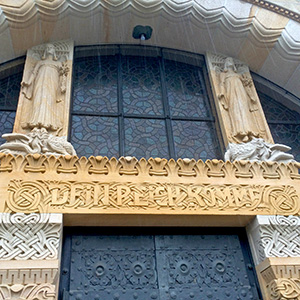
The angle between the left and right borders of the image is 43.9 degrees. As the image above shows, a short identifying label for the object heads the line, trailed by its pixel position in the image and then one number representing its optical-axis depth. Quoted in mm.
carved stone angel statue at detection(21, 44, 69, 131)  4824
